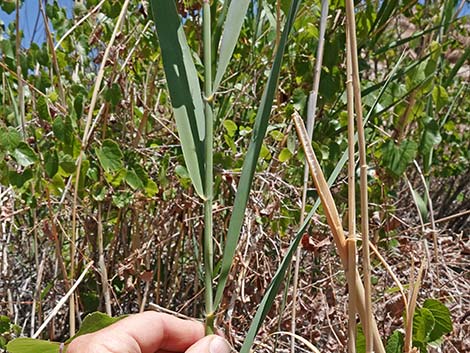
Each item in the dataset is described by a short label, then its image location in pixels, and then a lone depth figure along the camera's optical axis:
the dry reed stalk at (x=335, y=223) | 0.46
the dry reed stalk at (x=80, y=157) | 0.88
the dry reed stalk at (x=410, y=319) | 0.48
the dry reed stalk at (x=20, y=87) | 0.99
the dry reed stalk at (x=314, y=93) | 0.76
